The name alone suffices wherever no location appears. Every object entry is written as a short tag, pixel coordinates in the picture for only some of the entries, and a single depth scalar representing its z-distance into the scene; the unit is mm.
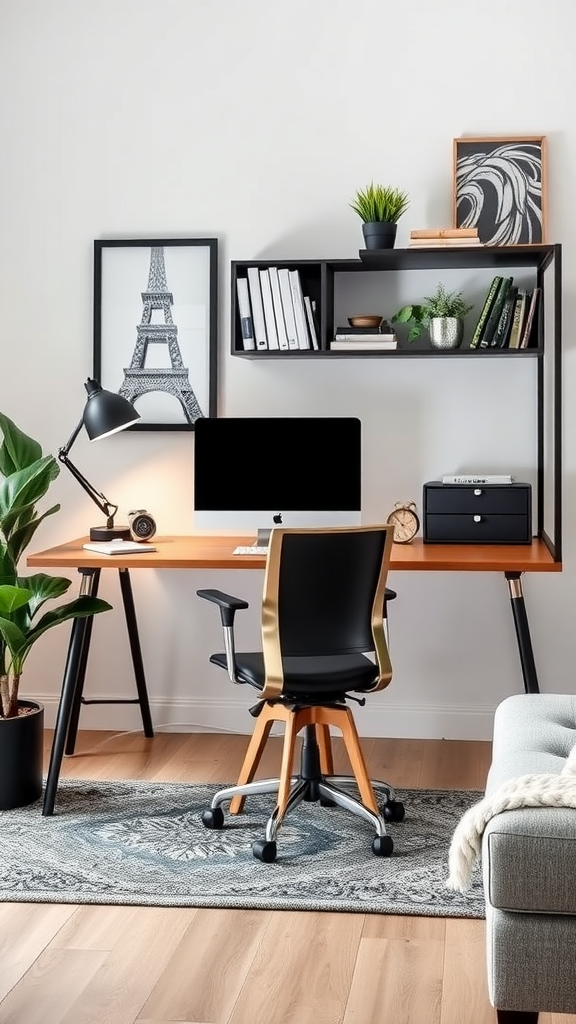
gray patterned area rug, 2680
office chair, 2877
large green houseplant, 3283
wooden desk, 3303
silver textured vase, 3826
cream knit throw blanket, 1874
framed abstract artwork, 3903
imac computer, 3760
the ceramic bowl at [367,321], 3881
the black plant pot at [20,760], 3311
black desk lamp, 3678
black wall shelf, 3701
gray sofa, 1820
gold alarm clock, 3807
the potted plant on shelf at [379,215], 3760
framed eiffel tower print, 4105
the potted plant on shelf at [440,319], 3830
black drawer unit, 3732
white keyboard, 3480
